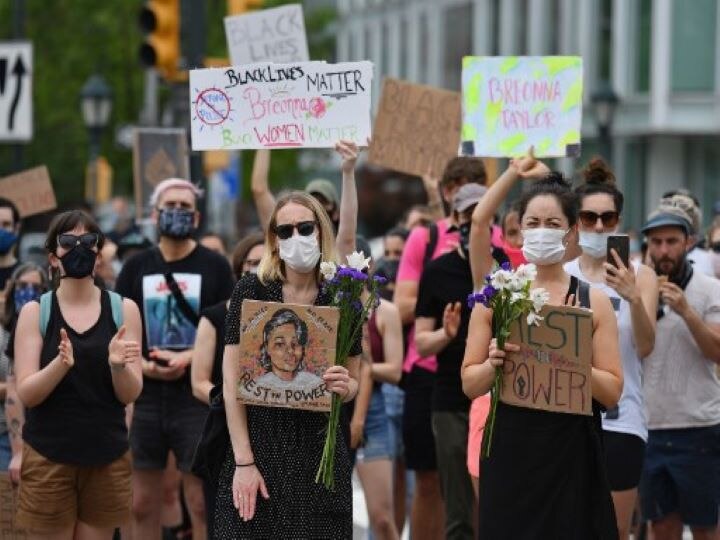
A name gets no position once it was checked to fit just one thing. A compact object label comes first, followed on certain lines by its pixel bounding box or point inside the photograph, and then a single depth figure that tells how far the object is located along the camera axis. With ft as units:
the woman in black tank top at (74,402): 52.70
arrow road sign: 92.02
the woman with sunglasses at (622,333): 51.83
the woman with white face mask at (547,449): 45.09
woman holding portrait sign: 45.39
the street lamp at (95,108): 180.96
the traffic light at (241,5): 96.78
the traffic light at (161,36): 96.22
